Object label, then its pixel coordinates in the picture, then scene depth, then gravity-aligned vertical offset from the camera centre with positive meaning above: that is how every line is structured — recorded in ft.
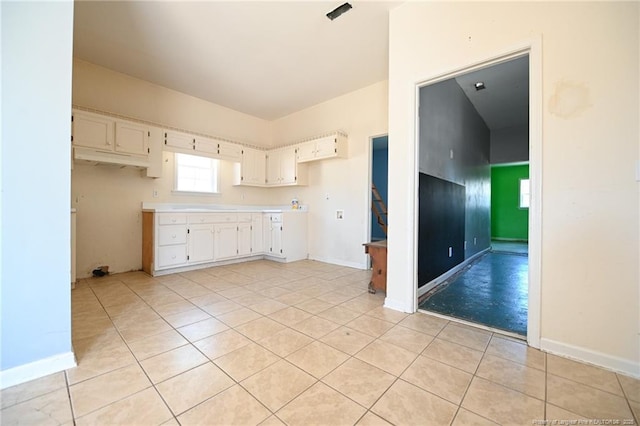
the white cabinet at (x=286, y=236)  15.46 -1.33
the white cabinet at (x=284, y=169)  16.33 +2.90
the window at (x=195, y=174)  14.75 +2.35
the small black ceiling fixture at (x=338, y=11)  8.46 +6.73
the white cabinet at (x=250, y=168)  16.57 +2.94
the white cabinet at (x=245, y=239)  15.18 -1.49
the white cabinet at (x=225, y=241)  14.15 -1.54
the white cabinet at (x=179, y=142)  13.35 +3.78
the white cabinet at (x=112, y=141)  10.77 +3.17
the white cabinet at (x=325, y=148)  14.46 +3.78
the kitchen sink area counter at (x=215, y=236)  12.40 -1.21
